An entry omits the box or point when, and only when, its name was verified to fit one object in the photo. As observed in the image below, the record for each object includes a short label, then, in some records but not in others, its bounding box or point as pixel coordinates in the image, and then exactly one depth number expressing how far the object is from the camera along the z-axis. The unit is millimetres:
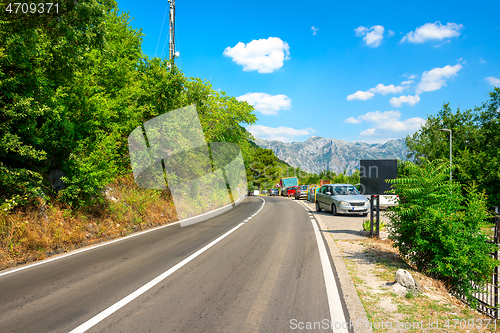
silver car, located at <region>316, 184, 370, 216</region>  16156
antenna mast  19233
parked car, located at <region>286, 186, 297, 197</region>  48938
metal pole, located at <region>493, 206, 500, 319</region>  4688
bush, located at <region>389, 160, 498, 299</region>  4707
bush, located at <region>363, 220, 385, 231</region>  9828
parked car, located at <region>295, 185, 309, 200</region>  39656
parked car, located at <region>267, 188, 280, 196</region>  68062
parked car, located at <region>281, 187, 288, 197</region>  56438
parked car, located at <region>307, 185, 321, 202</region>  32875
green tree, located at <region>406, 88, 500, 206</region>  21250
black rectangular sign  8562
